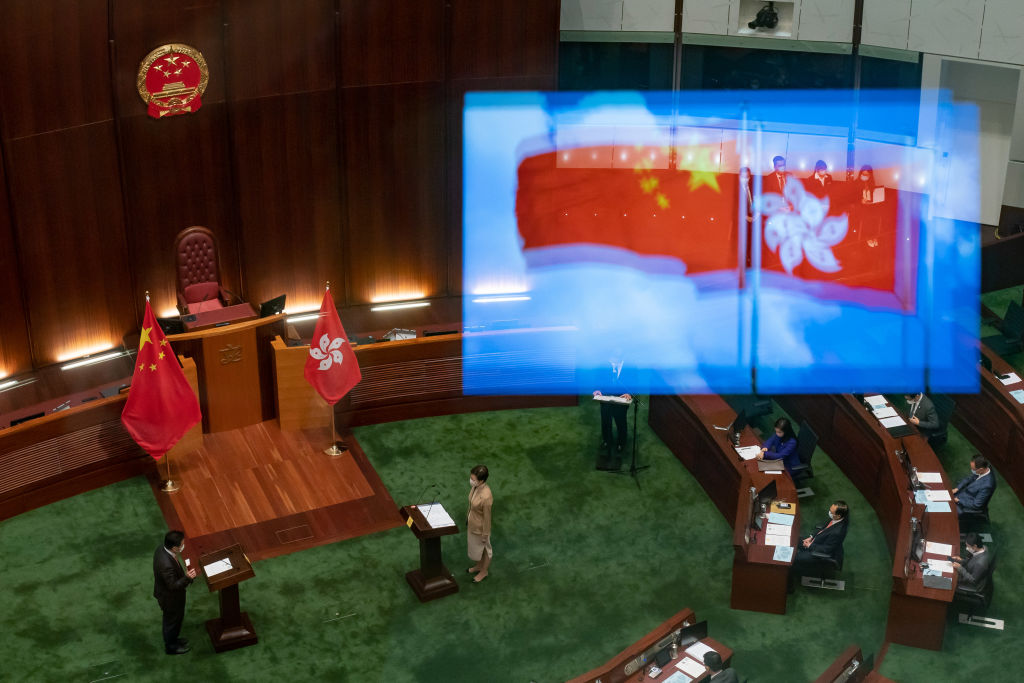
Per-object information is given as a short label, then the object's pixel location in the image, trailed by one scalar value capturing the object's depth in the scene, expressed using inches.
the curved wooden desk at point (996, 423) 436.1
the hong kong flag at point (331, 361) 441.4
